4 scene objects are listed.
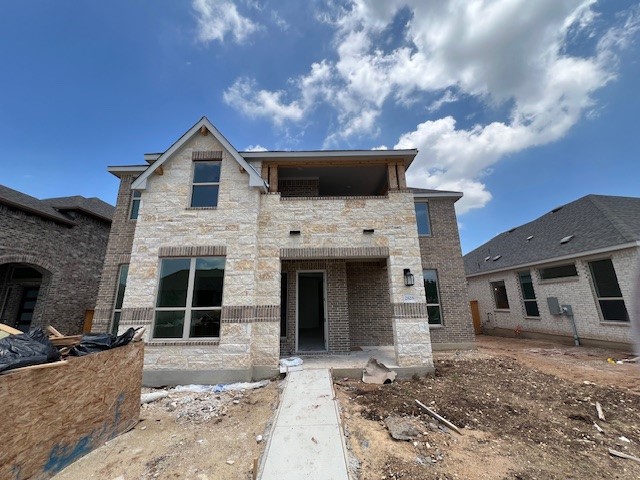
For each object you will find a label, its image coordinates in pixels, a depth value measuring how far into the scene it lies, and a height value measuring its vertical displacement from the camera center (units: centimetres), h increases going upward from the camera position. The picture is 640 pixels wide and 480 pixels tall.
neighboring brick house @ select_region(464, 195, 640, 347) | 1081 +134
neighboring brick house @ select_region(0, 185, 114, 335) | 1170 +244
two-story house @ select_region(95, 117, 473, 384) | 789 +160
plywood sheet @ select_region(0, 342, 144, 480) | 377 -145
